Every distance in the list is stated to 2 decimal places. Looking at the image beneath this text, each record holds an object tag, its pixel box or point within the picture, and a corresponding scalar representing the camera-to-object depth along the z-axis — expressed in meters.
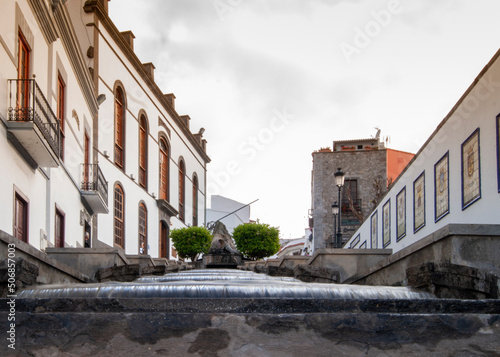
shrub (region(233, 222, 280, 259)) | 31.38
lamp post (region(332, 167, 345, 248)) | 18.08
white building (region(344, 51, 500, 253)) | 11.52
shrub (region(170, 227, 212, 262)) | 32.00
